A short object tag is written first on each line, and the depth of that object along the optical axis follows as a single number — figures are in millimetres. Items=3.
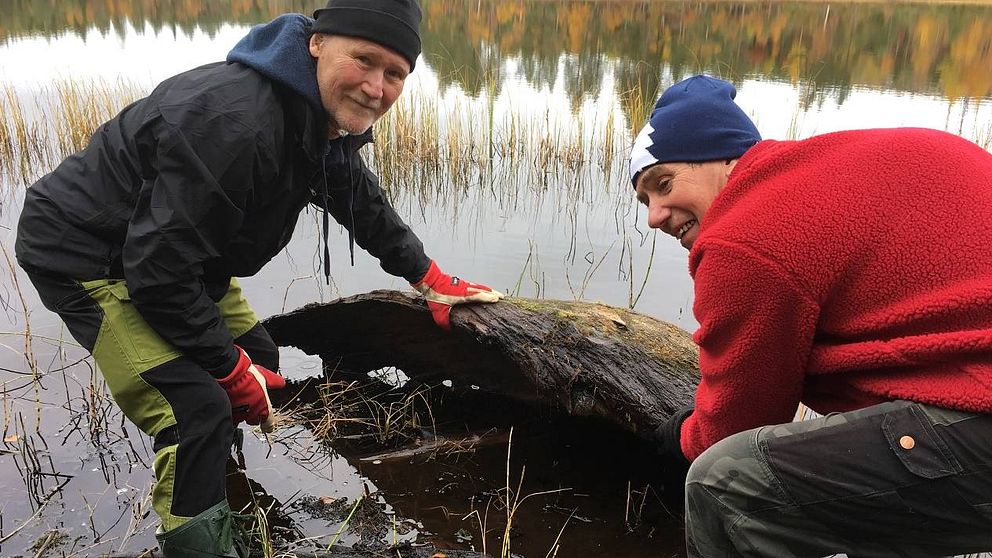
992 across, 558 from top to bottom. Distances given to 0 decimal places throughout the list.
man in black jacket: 2068
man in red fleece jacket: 1350
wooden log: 2818
